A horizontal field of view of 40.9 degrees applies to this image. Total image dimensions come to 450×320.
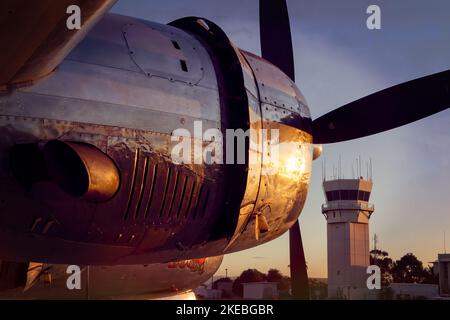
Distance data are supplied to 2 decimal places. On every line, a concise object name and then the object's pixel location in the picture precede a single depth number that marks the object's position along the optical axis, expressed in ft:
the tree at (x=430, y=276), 354.13
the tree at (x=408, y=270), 373.40
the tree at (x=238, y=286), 280.76
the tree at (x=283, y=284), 321.26
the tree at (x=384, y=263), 382.01
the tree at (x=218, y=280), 269.99
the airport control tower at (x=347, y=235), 321.52
